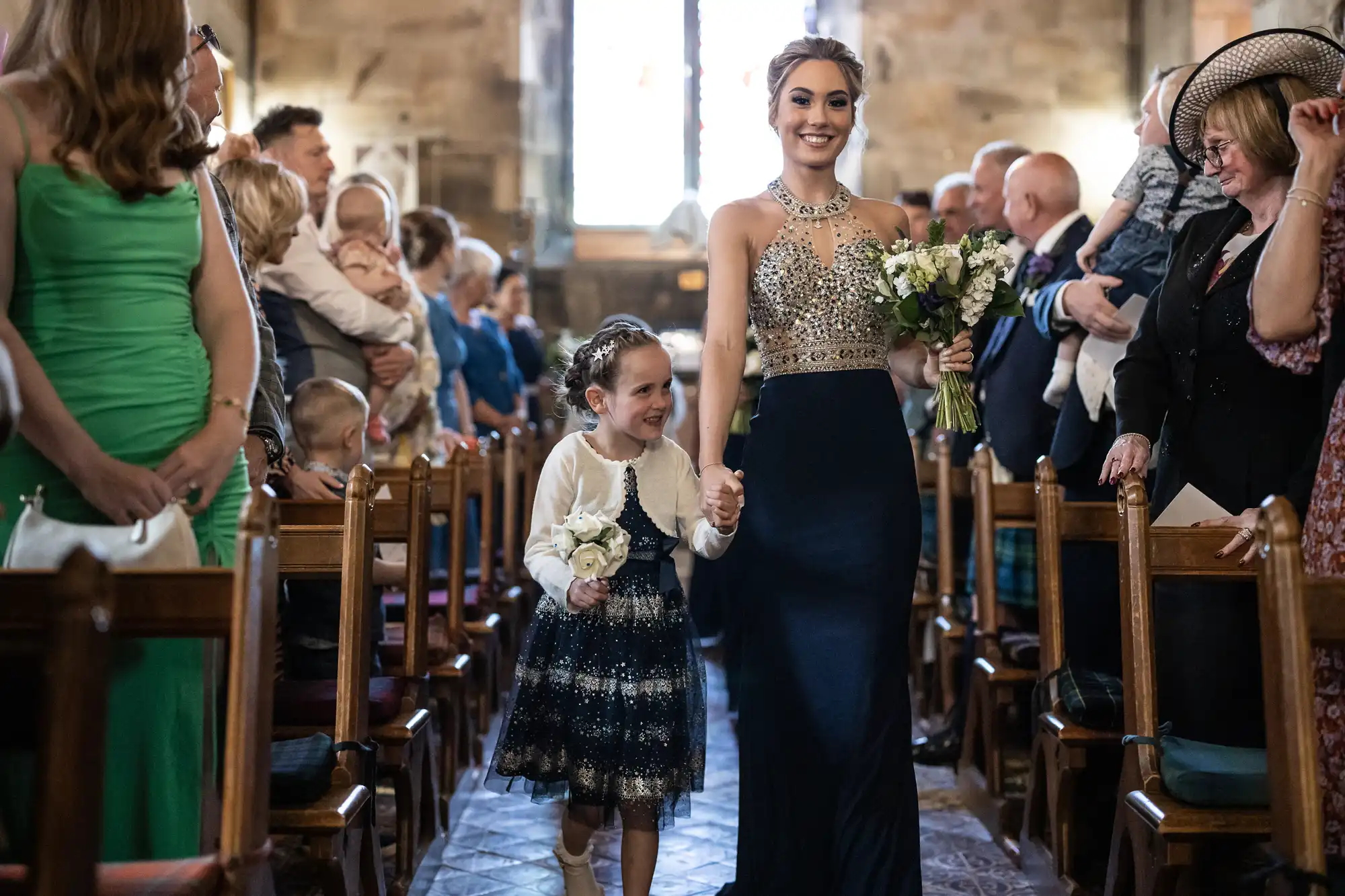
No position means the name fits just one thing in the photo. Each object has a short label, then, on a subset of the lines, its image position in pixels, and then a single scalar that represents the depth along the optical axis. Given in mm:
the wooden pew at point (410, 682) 3631
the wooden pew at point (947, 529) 5152
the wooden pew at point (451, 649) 4461
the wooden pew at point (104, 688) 1776
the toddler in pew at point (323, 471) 3908
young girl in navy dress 3254
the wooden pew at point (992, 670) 4211
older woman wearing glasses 3084
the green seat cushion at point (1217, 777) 2734
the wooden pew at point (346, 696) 2889
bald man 4902
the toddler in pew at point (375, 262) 5090
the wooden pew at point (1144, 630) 2846
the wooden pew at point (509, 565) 6098
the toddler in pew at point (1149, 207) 4211
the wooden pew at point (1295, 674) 2096
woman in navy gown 3174
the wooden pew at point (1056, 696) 3547
